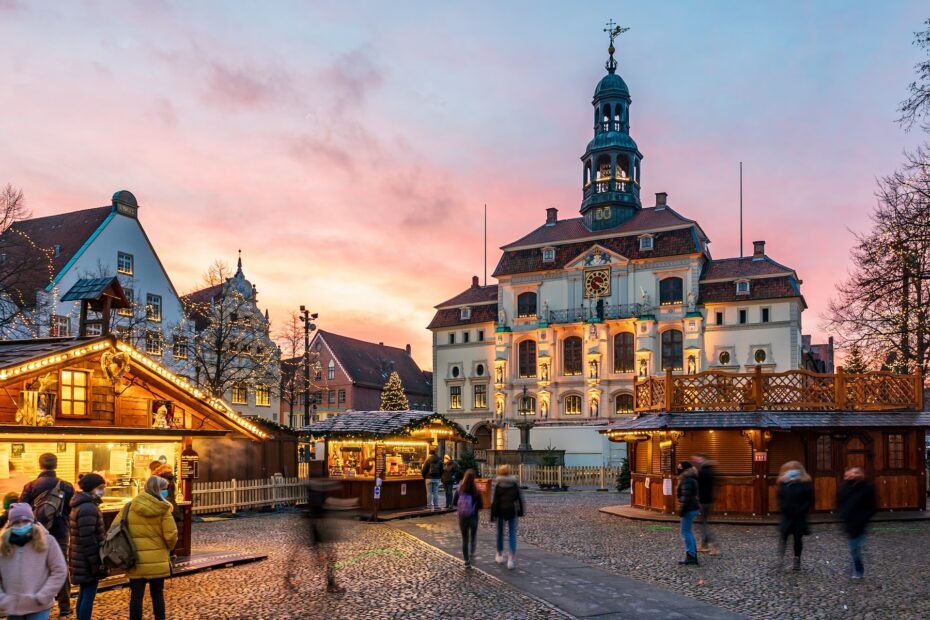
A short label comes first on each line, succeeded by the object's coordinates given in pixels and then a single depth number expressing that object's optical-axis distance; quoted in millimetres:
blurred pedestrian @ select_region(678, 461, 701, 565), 14656
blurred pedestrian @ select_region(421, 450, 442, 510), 25328
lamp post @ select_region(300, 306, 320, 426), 38728
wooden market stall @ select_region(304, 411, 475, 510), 23891
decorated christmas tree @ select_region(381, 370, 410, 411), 64312
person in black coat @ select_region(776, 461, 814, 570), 14391
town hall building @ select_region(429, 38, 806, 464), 57031
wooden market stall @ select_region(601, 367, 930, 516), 23062
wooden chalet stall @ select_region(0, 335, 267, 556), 15062
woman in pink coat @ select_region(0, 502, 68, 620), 6762
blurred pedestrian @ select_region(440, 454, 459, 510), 25281
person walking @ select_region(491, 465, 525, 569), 14117
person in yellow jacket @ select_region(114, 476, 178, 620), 8969
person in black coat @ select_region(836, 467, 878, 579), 13203
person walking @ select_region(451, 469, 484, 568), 14414
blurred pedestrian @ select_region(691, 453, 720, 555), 16453
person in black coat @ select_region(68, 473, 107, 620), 9133
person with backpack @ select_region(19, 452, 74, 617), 10375
